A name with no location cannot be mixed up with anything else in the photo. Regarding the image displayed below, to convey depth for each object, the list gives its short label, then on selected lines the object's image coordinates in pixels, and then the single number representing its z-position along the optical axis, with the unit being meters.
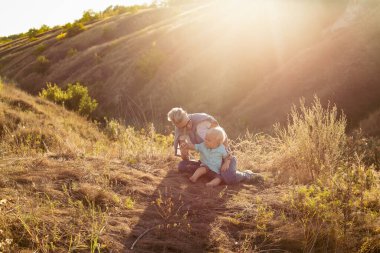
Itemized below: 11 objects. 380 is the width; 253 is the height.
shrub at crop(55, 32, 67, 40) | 36.75
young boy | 5.46
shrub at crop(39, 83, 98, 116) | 18.65
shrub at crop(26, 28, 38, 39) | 47.17
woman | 5.72
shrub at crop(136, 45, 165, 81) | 23.47
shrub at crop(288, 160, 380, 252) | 3.96
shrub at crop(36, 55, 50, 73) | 30.41
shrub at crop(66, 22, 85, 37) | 37.09
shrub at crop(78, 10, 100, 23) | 45.72
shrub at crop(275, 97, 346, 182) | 5.88
